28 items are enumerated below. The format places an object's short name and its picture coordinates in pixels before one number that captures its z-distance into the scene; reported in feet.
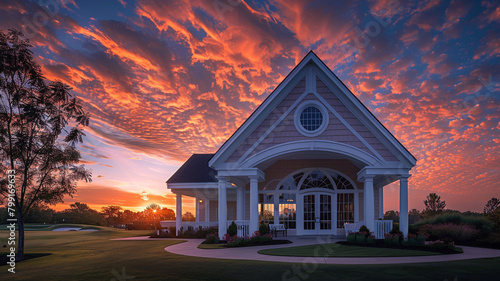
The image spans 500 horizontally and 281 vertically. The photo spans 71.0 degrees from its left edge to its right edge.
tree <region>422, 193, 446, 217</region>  116.16
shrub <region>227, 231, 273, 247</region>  52.80
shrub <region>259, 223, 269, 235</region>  58.13
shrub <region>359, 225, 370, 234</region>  52.95
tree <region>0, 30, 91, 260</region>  51.98
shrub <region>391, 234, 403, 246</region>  50.49
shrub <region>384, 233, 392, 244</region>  51.26
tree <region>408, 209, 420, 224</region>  84.12
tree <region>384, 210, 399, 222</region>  95.63
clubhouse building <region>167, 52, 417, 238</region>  54.44
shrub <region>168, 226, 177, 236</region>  82.39
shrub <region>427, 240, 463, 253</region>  45.32
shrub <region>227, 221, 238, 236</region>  58.65
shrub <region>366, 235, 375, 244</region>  50.88
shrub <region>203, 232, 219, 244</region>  57.67
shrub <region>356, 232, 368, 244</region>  51.01
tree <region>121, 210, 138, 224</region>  179.09
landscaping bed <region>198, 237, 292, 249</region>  52.47
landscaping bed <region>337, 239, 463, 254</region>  45.37
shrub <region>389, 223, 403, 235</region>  53.37
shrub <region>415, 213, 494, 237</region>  62.34
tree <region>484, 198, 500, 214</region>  119.03
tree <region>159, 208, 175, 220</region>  151.66
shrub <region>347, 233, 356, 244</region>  51.29
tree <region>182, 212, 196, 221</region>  141.24
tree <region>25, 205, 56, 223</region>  161.38
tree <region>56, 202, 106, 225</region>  164.14
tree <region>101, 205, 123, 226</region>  178.50
